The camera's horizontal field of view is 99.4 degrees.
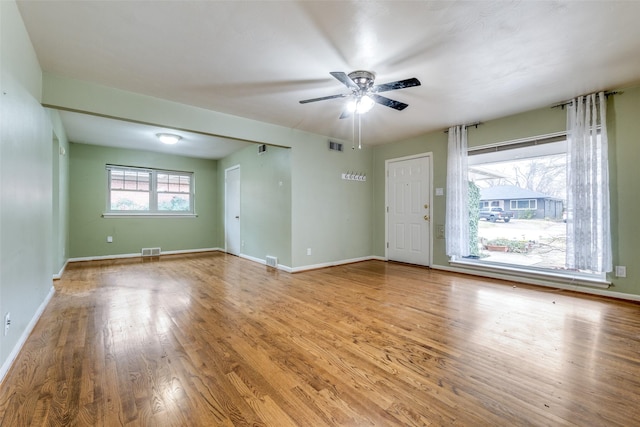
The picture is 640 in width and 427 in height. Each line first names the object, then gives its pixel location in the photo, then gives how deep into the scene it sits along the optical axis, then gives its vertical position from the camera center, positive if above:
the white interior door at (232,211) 6.53 +0.07
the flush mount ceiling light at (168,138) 5.06 +1.44
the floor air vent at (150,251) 6.48 -0.90
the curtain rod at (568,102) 3.27 +1.45
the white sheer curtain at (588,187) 3.26 +0.31
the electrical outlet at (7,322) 1.82 -0.74
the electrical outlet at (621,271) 3.24 -0.70
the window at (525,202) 3.84 +0.16
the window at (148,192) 6.25 +0.55
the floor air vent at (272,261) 5.10 -0.91
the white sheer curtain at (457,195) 4.55 +0.30
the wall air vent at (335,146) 5.33 +1.34
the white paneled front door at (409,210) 5.21 +0.06
